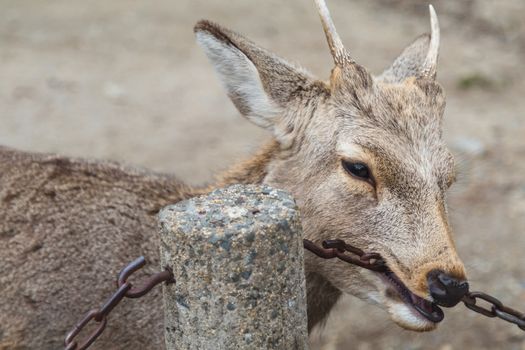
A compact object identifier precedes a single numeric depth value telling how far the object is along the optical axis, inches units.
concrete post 204.2
